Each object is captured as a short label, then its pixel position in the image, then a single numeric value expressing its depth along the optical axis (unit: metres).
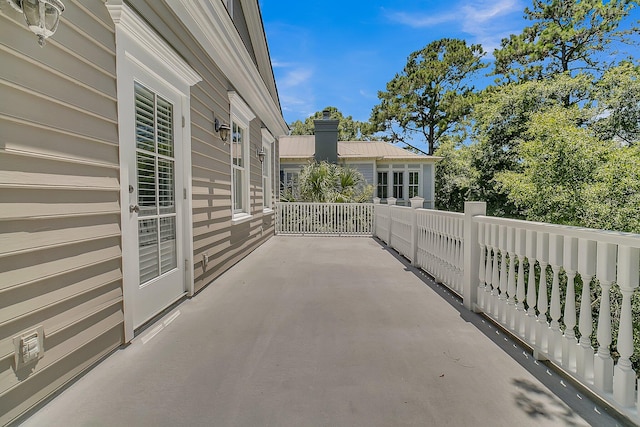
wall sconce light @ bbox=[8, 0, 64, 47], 1.36
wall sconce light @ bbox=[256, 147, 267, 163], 6.65
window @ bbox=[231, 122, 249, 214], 5.13
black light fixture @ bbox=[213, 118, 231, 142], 4.10
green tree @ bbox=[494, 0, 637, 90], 13.95
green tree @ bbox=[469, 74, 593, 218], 11.71
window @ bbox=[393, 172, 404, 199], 14.77
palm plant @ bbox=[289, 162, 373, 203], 9.64
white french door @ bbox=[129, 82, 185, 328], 2.46
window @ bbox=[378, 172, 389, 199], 14.80
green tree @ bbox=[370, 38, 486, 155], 19.69
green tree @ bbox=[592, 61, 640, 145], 10.41
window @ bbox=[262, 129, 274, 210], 7.53
